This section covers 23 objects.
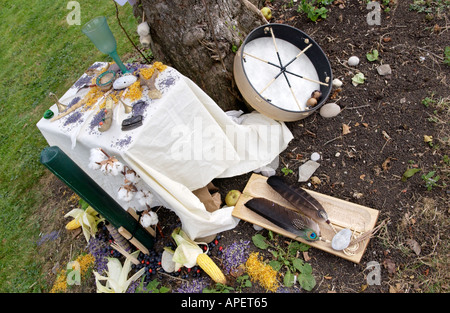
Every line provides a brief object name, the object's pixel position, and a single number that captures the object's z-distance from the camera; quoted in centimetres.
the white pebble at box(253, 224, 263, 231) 237
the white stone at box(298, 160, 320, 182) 253
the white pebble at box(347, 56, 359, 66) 290
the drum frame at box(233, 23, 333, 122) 237
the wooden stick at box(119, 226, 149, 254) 205
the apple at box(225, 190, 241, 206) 250
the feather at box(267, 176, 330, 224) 220
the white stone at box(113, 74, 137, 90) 214
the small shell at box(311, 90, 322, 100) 255
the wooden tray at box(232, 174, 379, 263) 209
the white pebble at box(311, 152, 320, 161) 259
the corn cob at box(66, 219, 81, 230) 268
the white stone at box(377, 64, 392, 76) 279
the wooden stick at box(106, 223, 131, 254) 225
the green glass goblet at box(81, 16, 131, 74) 193
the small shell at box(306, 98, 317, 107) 250
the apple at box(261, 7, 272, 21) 328
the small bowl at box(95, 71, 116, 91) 221
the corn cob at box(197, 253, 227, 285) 212
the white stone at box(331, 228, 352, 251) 204
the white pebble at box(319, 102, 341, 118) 268
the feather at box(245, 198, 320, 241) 215
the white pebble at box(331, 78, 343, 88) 282
